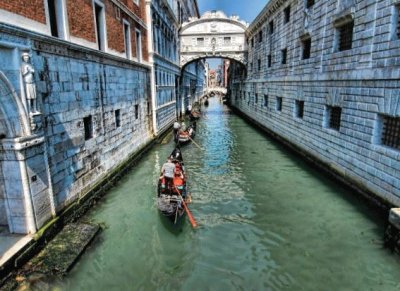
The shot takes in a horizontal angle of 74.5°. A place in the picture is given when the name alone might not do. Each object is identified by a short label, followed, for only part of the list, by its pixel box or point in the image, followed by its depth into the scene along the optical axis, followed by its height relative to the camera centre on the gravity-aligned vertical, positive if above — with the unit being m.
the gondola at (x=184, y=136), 16.14 -2.66
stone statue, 5.29 +0.30
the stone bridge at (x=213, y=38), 26.22 +5.54
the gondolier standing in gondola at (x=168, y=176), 7.61 -2.35
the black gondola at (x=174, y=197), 6.91 -2.84
